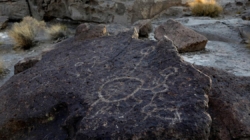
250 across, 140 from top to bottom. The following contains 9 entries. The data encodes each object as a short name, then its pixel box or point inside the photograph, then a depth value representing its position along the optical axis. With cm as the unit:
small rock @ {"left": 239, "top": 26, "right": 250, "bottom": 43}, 522
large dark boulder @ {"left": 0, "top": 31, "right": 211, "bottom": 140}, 173
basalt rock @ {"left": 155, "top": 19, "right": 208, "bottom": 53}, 459
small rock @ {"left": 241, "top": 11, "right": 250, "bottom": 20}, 650
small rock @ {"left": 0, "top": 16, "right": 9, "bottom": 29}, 826
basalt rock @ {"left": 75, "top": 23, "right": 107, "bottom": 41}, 370
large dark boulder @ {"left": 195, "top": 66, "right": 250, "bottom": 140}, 206
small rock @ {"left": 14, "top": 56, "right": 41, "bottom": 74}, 338
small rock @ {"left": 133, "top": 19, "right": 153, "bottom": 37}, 553
